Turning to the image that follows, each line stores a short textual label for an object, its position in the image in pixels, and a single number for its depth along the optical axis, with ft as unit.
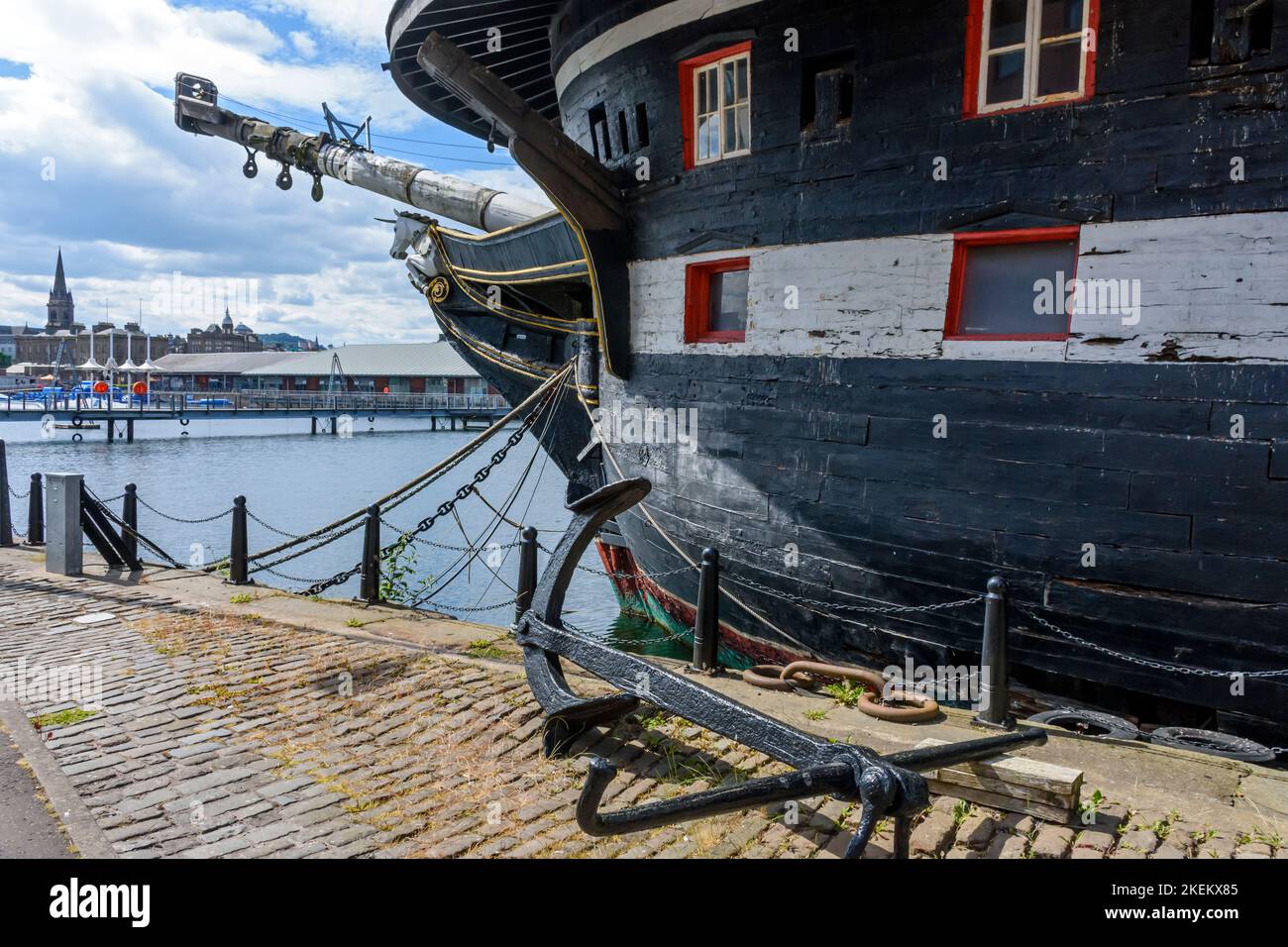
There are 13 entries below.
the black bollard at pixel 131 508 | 36.63
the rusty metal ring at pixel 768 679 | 19.21
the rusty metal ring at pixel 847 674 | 18.03
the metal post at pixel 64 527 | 32.76
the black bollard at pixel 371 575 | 29.32
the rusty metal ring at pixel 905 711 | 17.31
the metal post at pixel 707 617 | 20.95
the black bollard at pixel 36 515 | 43.34
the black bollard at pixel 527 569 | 27.43
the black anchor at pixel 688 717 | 8.80
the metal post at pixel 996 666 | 17.19
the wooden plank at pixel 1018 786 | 12.96
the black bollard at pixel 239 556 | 31.95
